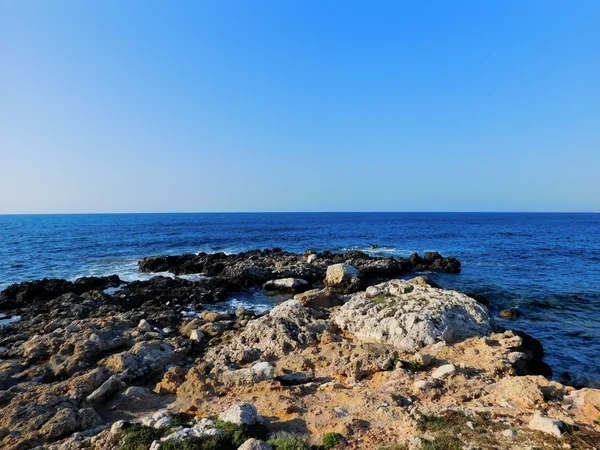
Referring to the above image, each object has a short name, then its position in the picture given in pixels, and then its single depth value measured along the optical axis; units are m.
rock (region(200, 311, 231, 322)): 19.83
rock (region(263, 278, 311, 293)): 30.17
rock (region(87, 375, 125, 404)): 11.00
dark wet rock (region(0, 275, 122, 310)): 26.27
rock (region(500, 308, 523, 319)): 21.81
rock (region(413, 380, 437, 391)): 10.48
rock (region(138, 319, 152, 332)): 17.77
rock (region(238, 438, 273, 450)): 7.44
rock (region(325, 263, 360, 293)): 30.38
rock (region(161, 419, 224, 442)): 7.92
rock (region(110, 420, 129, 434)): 8.59
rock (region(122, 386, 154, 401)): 11.19
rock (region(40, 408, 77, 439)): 9.09
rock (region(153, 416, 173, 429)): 8.72
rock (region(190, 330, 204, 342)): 16.45
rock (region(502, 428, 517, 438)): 7.65
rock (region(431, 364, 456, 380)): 11.12
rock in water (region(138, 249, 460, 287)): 33.44
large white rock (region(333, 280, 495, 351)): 14.77
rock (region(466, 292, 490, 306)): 23.95
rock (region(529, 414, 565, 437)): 7.58
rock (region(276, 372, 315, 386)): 11.66
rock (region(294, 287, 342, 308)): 22.00
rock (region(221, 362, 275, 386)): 11.66
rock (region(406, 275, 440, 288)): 23.81
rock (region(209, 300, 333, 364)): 14.41
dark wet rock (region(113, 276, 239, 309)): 25.75
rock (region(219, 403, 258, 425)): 8.59
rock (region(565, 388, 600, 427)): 8.20
